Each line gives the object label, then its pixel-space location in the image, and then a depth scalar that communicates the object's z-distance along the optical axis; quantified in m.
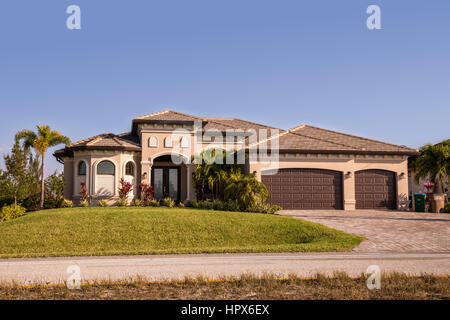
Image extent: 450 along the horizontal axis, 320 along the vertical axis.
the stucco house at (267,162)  23.94
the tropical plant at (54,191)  24.23
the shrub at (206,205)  21.72
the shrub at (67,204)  23.07
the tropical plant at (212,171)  23.88
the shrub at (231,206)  20.73
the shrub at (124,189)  23.75
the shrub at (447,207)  22.80
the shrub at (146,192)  24.12
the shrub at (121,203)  22.96
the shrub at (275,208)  20.99
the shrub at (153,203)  23.81
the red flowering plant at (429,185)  23.84
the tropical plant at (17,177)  21.98
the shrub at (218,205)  21.25
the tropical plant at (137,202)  23.42
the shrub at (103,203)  22.99
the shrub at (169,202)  22.88
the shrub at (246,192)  20.73
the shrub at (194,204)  22.98
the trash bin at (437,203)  23.14
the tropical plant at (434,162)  23.50
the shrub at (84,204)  22.76
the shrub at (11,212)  20.42
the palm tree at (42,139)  25.84
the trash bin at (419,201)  23.41
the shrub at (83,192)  23.69
